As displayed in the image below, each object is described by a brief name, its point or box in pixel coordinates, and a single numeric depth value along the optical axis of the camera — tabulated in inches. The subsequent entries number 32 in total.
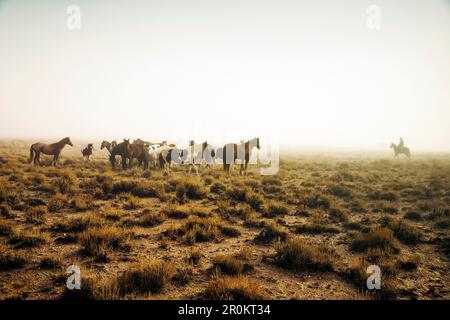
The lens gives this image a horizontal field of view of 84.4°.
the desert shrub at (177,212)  378.6
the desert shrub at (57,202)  380.0
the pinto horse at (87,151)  1037.2
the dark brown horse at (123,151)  823.1
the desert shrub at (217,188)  569.9
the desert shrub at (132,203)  414.8
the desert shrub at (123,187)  514.8
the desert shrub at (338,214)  393.1
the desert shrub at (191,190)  513.7
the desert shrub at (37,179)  560.2
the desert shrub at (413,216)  409.9
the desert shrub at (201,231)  287.1
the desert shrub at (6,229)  278.9
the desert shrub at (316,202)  468.1
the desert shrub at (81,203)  392.2
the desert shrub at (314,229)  336.2
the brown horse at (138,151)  842.8
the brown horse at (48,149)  827.4
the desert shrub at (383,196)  550.4
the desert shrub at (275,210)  408.5
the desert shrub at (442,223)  371.2
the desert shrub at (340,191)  567.5
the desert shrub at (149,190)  501.9
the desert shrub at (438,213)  410.9
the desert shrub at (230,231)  312.8
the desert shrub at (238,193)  499.7
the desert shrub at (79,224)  301.4
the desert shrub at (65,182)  494.6
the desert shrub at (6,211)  339.1
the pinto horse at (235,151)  858.7
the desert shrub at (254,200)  446.8
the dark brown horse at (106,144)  1076.6
